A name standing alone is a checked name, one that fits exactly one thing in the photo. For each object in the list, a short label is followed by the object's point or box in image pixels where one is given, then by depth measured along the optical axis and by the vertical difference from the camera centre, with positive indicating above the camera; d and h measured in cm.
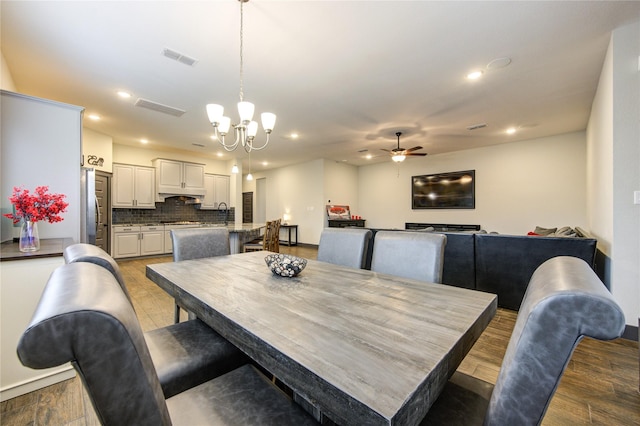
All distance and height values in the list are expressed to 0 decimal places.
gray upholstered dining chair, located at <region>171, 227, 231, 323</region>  231 -30
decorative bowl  158 -34
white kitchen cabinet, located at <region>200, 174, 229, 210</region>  719 +57
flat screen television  650 +53
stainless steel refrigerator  298 +13
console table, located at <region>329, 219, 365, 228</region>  750 -35
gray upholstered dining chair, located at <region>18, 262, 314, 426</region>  43 -23
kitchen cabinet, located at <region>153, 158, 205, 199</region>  629 +86
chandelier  216 +83
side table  791 -70
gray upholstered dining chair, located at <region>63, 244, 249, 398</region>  110 -68
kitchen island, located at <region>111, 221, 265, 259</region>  566 -61
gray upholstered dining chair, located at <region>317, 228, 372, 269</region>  212 -30
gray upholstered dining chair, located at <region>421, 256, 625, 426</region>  52 -27
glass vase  181 -17
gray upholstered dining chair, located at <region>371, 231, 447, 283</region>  169 -31
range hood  686 +37
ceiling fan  516 +115
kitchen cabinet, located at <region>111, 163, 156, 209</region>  580 +59
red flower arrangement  182 +4
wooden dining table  60 -40
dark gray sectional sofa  275 -56
